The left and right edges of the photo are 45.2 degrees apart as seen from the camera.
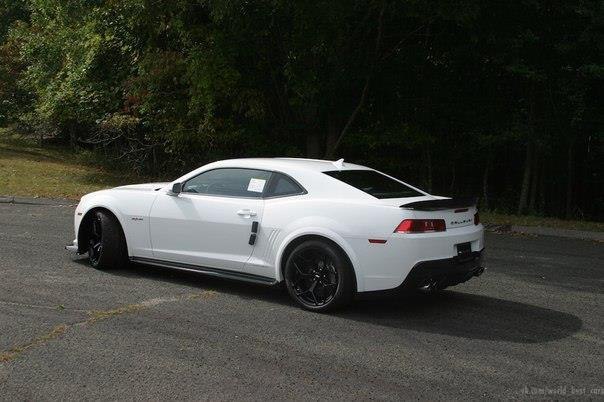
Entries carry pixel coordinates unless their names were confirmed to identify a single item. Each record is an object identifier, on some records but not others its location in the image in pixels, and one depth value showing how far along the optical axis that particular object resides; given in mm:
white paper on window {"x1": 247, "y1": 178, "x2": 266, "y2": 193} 7504
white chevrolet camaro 6602
